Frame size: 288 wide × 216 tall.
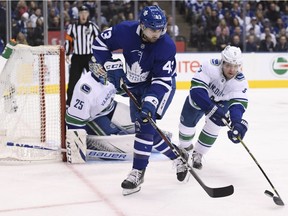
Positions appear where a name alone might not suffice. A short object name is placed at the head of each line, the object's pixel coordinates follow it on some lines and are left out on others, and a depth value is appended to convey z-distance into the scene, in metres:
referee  10.16
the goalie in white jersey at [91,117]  6.00
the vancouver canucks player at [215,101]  5.25
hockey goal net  6.12
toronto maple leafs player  4.83
